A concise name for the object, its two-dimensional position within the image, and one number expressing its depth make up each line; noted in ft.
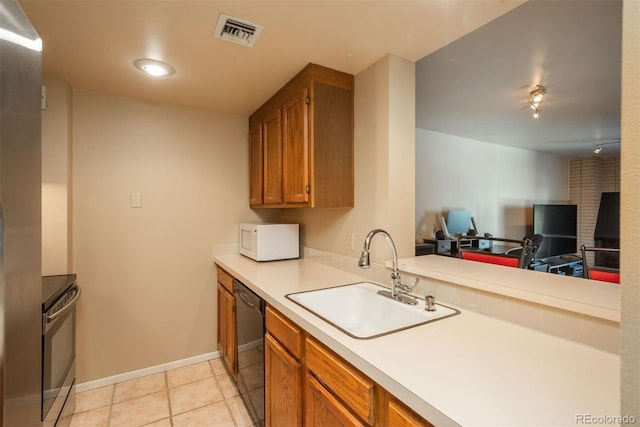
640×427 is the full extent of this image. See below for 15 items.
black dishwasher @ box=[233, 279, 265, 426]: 5.40
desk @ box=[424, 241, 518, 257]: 12.09
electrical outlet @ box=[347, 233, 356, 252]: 6.57
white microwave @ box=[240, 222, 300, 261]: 7.92
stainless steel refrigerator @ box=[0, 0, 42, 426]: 2.05
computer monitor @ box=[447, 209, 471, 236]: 13.44
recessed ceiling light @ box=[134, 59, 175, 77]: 5.90
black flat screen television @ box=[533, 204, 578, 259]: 17.30
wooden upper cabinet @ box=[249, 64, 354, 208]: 6.01
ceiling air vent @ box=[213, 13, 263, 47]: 4.66
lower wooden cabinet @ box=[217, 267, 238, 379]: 6.96
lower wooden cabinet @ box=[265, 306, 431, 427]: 2.86
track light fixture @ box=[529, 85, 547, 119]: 8.39
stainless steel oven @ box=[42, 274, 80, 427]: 4.17
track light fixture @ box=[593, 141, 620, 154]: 15.61
